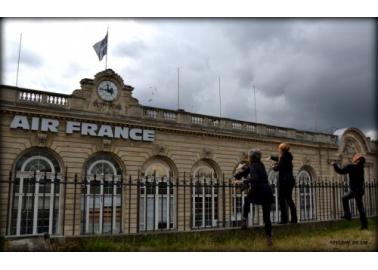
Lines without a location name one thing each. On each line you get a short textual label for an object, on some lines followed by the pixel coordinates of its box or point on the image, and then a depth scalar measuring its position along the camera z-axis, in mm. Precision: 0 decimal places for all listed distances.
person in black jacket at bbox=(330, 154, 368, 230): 9125
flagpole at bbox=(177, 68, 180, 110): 23553
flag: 19250
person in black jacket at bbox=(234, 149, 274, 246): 7281
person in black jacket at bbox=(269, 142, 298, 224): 8297
